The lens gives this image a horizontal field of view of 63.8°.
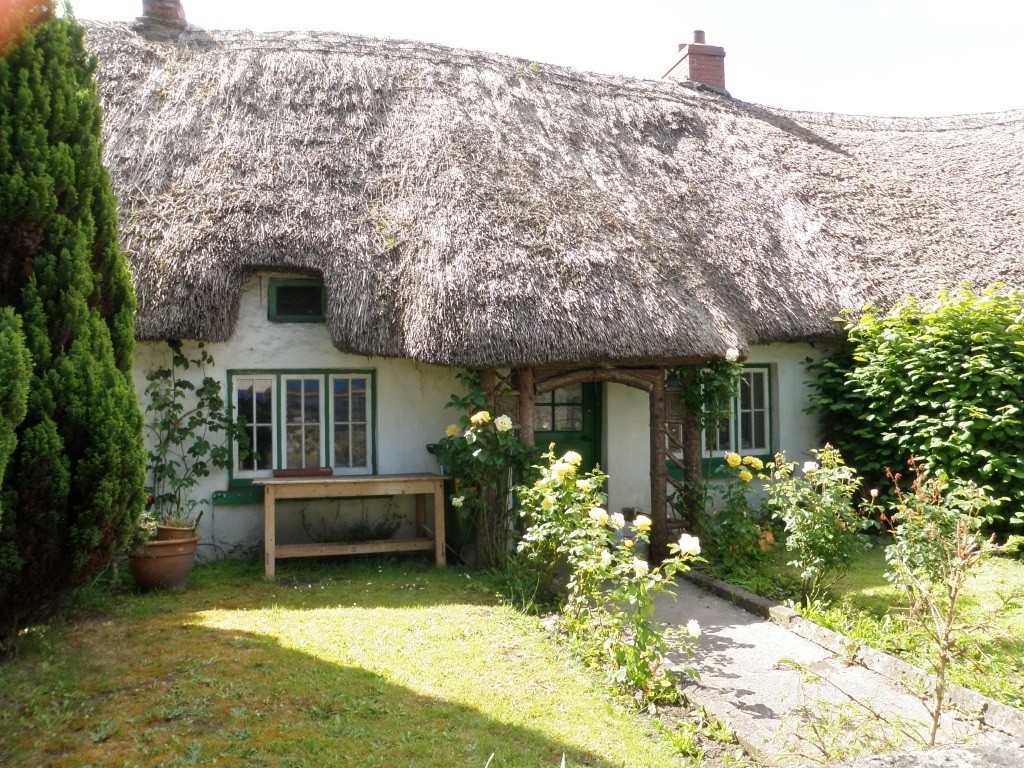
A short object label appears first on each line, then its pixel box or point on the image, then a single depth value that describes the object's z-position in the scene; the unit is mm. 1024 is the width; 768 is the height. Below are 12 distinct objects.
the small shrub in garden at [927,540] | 4102
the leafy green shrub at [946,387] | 7609
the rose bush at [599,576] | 4438
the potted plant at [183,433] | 7289
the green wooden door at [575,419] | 8406
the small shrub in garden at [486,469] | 6648
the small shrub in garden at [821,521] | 5727
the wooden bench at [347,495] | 6957
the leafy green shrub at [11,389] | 3760
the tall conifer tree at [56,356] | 4543
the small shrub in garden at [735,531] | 6902
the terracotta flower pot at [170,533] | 6508
